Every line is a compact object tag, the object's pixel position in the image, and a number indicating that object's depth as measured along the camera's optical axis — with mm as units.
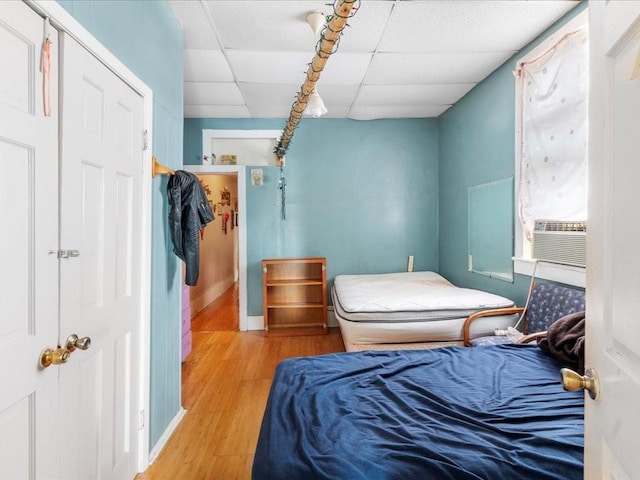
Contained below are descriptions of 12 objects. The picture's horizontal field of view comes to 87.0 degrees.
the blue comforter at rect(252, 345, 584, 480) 1105
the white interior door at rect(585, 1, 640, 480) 575
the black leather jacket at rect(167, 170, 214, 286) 2152
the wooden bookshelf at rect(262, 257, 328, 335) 4316
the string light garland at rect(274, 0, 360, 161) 1717
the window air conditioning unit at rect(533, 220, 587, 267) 2191
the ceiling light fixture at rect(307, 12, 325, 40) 2252
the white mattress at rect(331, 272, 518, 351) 2811
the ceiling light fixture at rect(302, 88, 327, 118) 2803
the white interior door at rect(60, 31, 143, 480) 1229
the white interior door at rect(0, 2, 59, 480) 947
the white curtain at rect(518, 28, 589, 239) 2201
